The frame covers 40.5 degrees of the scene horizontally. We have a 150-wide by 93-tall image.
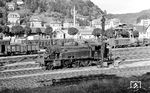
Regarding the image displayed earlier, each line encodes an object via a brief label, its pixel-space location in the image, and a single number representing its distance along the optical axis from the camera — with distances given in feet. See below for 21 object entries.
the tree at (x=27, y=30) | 224.08
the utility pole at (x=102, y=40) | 65.42
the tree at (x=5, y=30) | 211.61
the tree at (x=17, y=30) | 218.09
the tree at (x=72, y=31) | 233.14
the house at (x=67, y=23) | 352.90
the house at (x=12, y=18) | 366.43
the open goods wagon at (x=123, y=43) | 134.06
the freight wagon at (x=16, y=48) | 98.17
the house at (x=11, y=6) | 485.32
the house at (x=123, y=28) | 231.30
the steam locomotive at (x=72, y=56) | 64.34
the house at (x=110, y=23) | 353.59
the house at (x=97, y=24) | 373.30
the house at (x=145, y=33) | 245.37
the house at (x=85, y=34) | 239.50
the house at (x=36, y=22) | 340.39
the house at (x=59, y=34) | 238.07
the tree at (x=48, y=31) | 233.96
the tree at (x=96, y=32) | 223.02
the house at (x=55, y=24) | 325.21
